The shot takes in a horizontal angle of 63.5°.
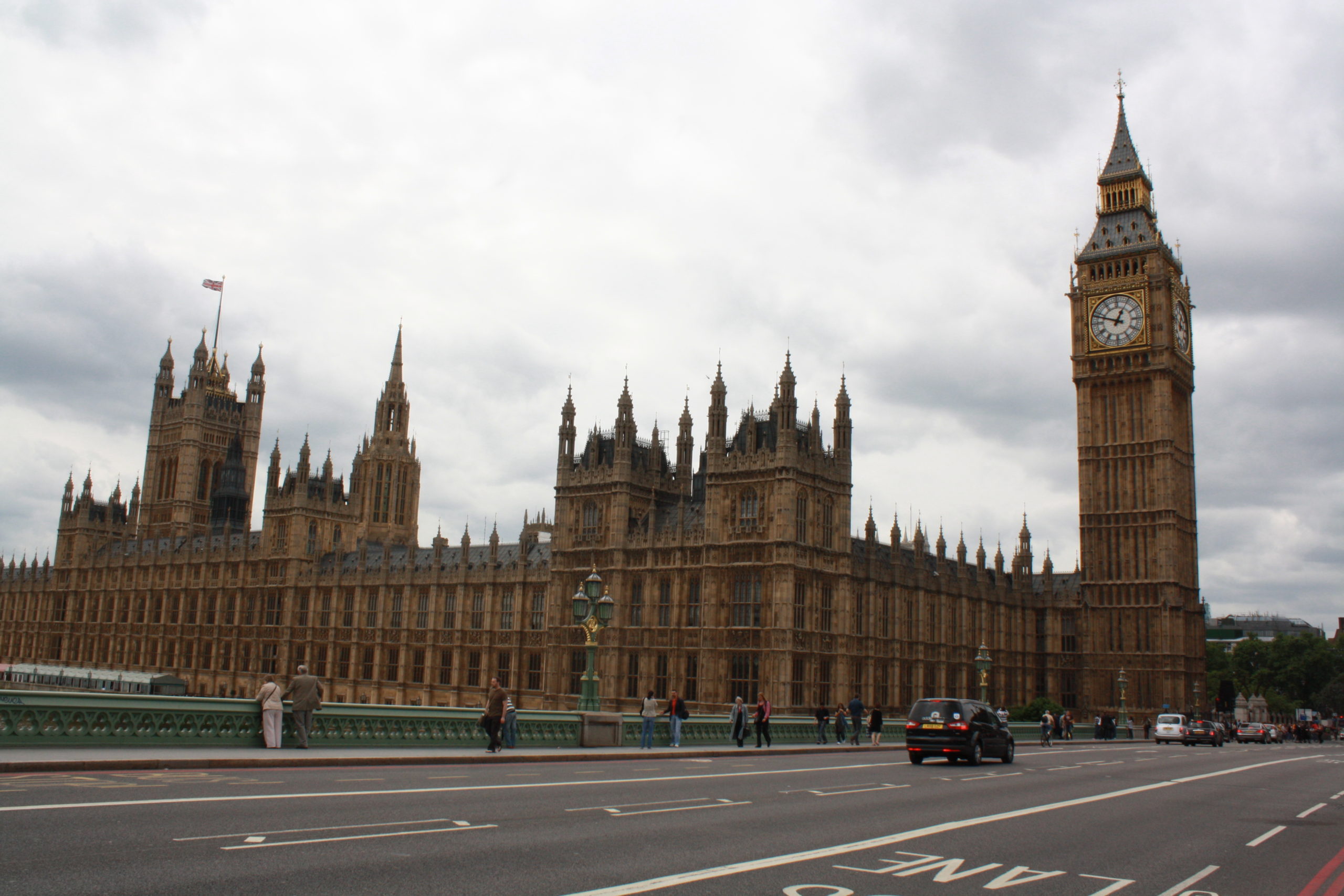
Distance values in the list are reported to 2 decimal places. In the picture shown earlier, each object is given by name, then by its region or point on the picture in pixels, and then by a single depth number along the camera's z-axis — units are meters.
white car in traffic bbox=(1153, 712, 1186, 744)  58.59
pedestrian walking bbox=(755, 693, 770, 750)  34.22
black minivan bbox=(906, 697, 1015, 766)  29.22
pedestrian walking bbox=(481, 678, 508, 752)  25.83
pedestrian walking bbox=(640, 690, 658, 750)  30.23
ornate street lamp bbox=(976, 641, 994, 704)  49.69
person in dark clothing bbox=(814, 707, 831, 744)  38.69
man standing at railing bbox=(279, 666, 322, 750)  23.11
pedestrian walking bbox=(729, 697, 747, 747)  33.62
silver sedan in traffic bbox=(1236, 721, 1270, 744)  70.19
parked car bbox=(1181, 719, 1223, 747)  58.31
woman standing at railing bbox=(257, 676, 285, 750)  22.95
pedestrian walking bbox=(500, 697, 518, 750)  27.64
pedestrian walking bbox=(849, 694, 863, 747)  40.00
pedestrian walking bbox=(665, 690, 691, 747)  31.61
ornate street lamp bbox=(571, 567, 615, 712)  31.92
